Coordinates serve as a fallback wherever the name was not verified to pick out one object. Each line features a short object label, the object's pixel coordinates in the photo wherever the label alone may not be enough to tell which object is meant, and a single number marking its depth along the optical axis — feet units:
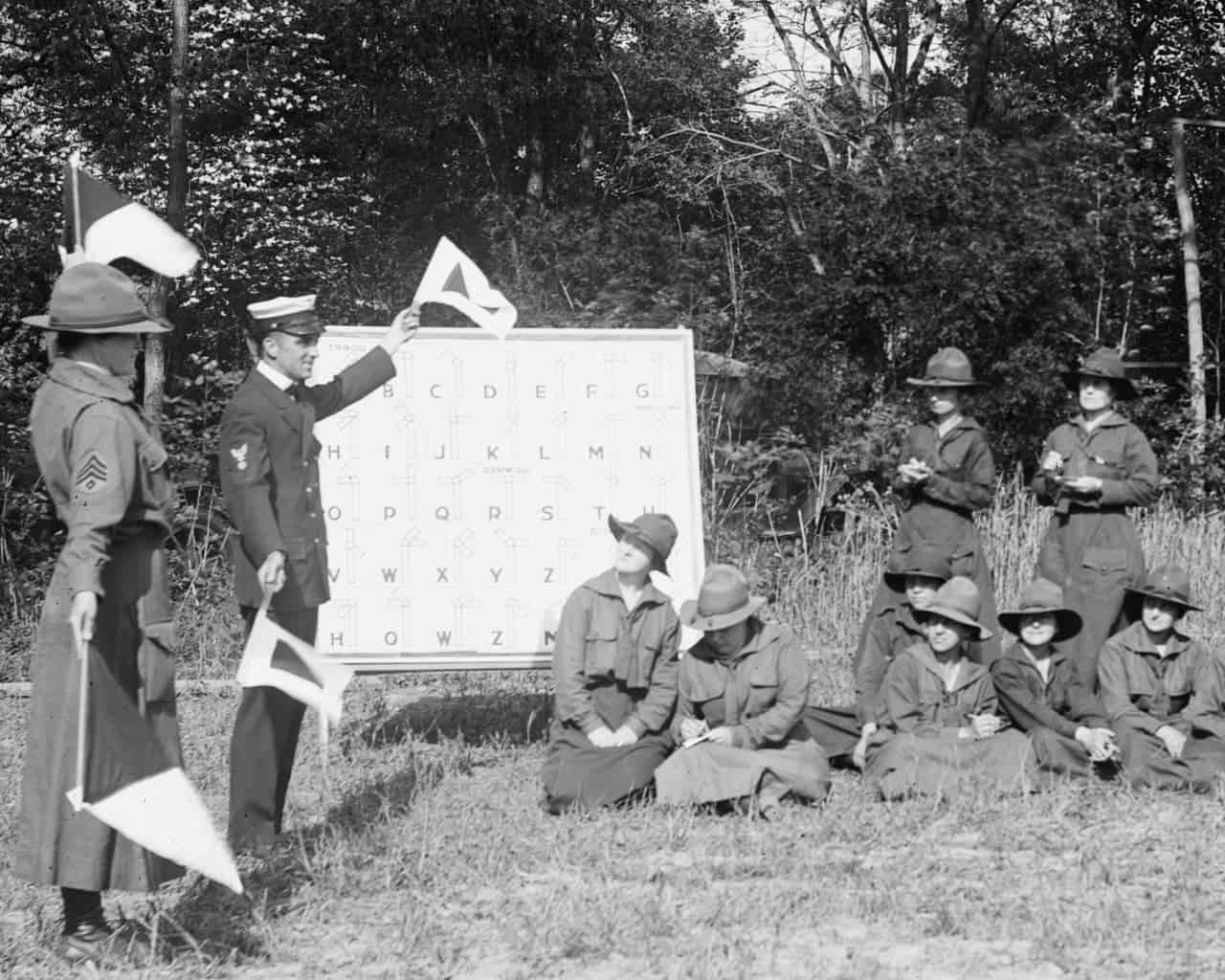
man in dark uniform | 19.49
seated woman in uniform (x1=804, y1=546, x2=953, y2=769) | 24.47
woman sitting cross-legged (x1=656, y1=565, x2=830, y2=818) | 21.70
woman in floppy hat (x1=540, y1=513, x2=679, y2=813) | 22.65
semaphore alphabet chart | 25.94
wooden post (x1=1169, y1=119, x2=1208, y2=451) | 54.39
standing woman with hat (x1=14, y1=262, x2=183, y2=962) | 14.53
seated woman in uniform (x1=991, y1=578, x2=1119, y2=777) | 22.93
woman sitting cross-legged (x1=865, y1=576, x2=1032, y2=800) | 22.36
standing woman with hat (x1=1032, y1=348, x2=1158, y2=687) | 25.44
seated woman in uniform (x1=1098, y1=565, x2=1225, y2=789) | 23.31
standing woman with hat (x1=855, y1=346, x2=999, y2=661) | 25.45
